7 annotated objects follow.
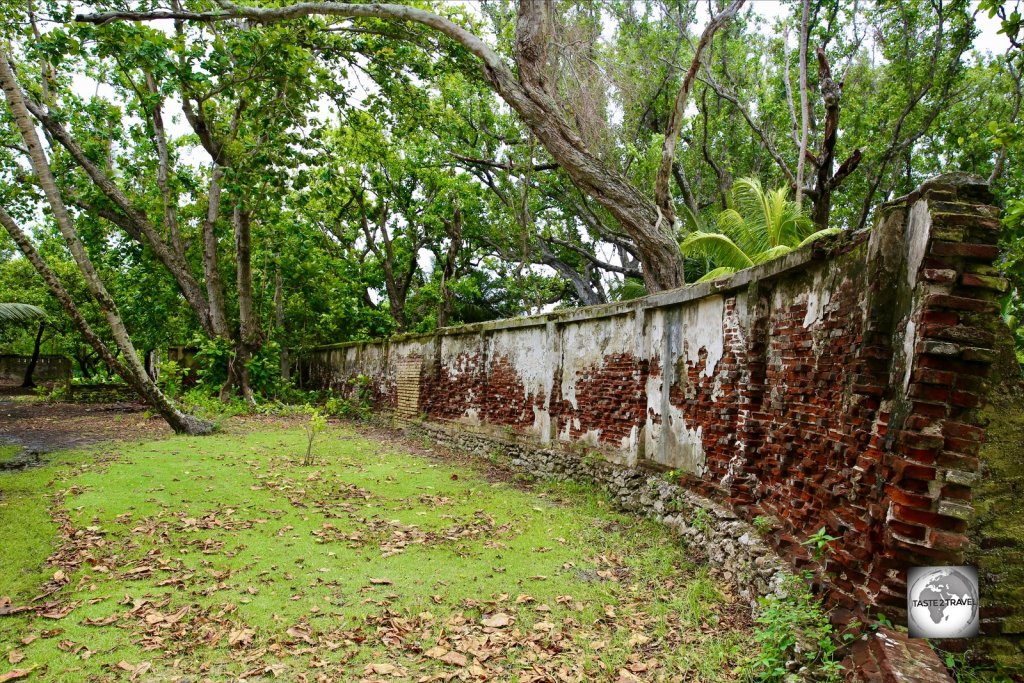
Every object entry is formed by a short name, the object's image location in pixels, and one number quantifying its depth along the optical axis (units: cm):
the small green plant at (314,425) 887
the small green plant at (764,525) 425
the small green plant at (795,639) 300
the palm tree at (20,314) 1778
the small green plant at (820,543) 343
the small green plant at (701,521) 498
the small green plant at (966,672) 276
